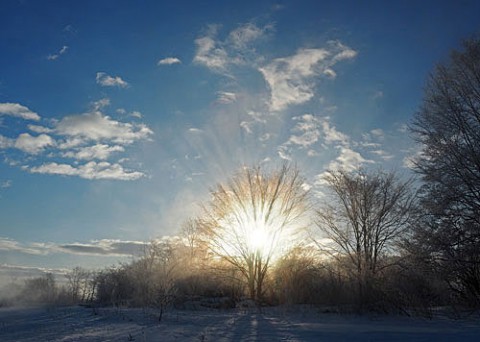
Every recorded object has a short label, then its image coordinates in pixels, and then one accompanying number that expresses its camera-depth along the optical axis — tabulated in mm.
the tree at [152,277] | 19994
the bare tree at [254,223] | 28469
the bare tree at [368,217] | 25516
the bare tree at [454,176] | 17470
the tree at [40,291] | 62681
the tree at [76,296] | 54747
